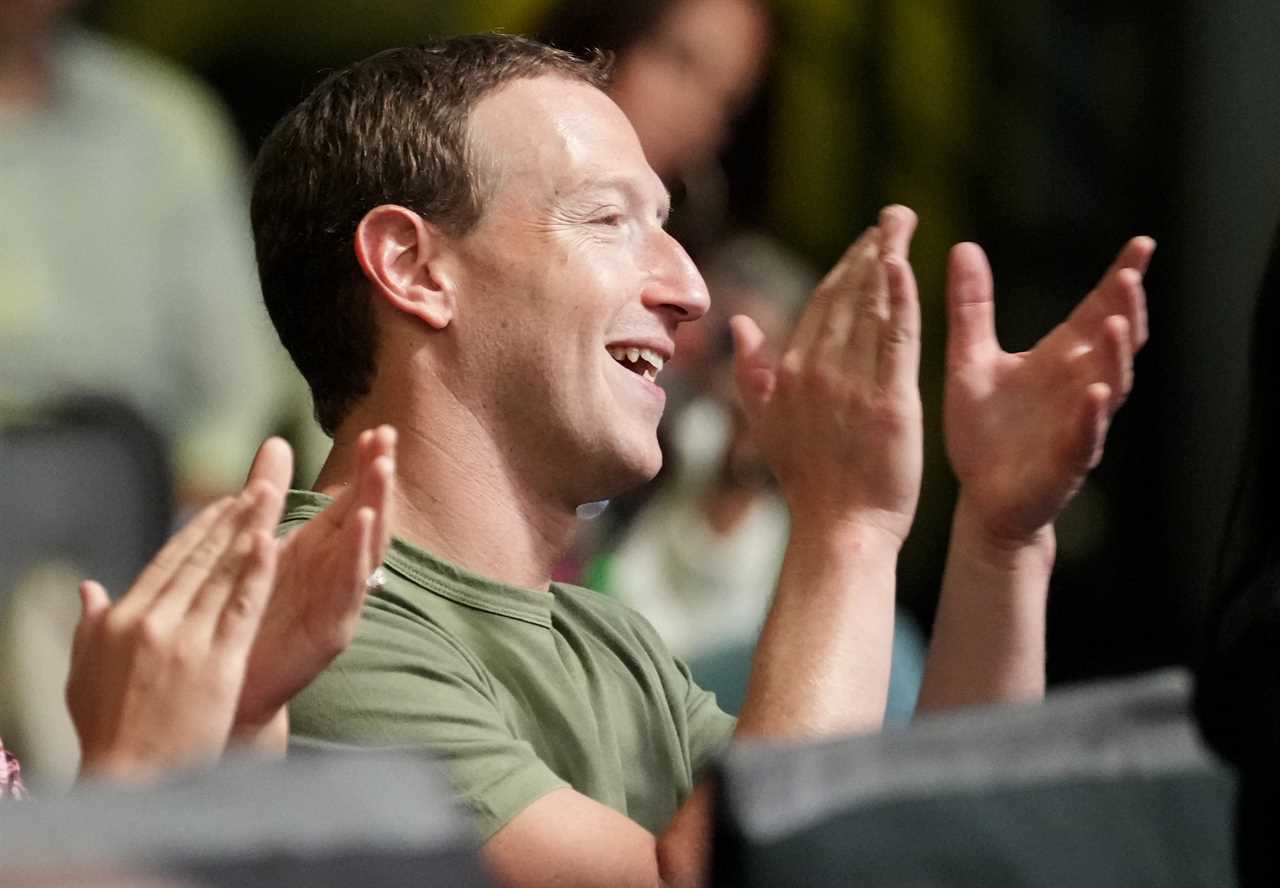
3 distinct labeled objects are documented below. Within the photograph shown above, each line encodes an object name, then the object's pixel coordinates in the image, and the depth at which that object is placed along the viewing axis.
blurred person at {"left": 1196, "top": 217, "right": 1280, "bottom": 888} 3.68
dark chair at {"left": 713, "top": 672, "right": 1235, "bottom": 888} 3.66
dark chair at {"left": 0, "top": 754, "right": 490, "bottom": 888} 3.02
